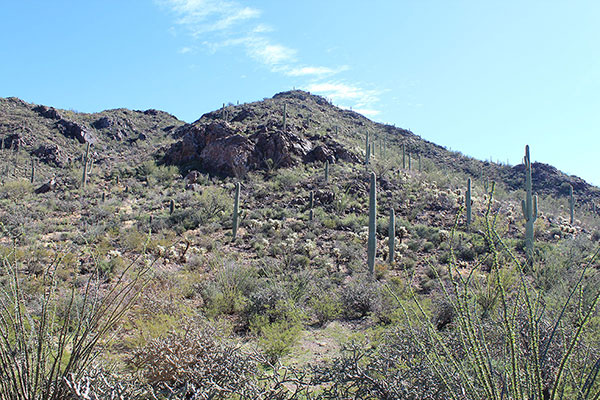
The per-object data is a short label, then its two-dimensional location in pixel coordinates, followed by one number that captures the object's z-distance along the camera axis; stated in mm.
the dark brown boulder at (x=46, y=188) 26531
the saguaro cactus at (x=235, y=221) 18750
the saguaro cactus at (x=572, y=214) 26931
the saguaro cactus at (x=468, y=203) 20150
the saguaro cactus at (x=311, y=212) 21592
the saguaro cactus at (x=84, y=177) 27859
